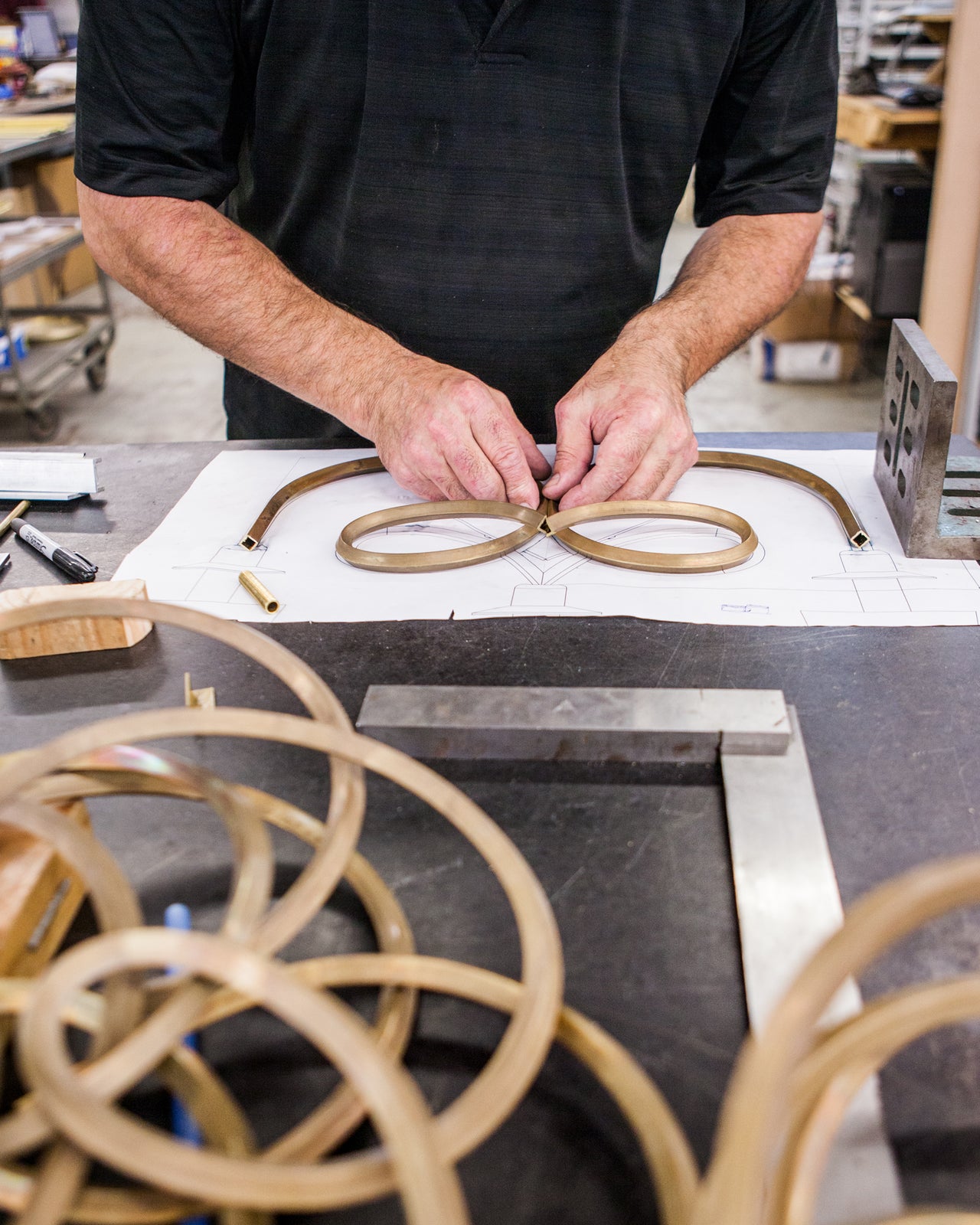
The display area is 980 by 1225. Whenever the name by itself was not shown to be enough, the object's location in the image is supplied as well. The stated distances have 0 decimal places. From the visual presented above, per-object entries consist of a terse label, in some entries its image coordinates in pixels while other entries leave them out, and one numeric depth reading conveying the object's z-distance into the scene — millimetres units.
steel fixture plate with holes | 769
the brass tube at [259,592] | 754
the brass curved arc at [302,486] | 858
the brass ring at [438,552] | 808
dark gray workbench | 384
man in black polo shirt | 915
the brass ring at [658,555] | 794
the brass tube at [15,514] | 889
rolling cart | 2736
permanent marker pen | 804
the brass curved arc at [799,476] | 836
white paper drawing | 750
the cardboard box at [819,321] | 3123
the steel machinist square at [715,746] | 471
